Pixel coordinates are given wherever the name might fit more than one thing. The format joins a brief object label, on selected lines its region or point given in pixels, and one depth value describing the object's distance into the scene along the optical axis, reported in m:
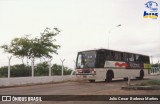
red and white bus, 23.45
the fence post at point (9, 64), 21.03
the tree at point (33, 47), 34.03
